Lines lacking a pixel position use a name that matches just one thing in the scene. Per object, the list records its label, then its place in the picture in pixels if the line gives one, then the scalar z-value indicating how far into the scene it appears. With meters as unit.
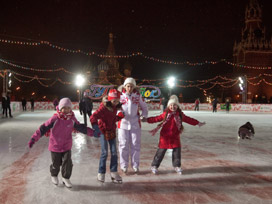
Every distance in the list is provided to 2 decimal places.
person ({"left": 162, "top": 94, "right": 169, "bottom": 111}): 19.38
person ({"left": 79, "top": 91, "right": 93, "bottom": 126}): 9.44
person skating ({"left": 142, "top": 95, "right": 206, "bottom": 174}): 4.34
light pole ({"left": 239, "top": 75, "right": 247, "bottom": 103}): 28.92
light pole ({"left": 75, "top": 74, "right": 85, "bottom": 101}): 20.53
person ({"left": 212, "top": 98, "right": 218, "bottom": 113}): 25.50
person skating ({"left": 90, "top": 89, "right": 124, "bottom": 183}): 3.85
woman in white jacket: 4.27
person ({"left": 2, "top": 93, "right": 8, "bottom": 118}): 15.77
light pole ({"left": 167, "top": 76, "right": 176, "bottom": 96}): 22.94
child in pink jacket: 3.64
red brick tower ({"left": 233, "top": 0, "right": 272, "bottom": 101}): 59.38
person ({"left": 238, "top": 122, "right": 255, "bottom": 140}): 8.07
